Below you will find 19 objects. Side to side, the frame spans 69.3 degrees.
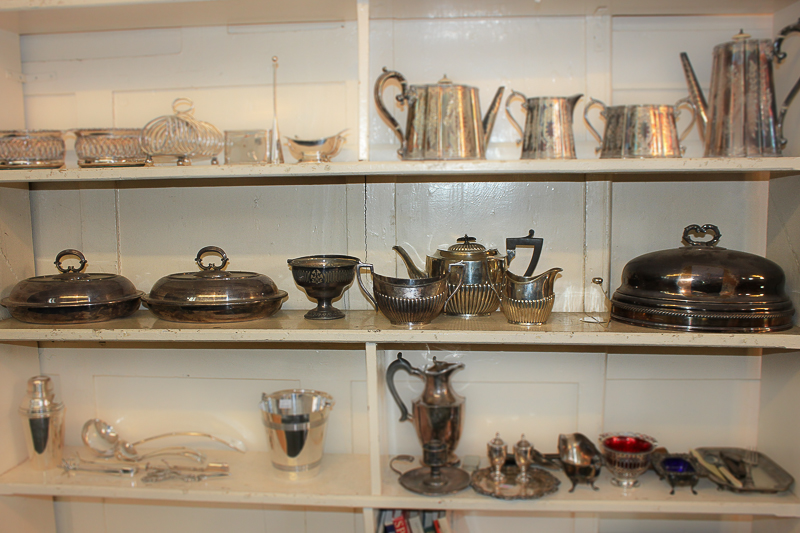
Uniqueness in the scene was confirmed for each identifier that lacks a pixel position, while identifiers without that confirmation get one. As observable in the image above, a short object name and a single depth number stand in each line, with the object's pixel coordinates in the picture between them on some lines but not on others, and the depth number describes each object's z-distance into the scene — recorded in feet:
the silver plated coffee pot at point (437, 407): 5.10
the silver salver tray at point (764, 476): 4.72
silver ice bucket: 4.99
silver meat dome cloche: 4.38
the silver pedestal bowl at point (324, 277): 4.79
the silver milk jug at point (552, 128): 4.57
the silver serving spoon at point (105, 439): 5.57
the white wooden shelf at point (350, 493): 4.66
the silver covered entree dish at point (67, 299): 4.82
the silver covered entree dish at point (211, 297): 4.77
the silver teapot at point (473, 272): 4.87
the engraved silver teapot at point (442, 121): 4.49
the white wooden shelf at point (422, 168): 4.25
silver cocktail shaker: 5.25
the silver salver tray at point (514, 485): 4.69
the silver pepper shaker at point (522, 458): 4.94
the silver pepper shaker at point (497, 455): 4.92
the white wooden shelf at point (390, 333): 4.36
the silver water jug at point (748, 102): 4.41
